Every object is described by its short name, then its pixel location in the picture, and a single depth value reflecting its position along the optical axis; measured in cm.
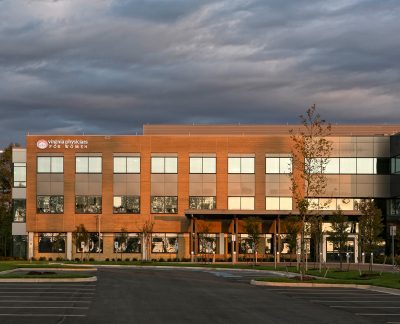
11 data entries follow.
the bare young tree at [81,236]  7619
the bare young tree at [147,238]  7700
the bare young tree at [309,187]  4094
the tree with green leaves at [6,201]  8994
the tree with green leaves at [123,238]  7766
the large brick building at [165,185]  7906
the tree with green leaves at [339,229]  5628
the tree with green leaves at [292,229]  6350
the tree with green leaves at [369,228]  4909
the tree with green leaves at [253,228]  6494
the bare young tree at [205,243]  7906
